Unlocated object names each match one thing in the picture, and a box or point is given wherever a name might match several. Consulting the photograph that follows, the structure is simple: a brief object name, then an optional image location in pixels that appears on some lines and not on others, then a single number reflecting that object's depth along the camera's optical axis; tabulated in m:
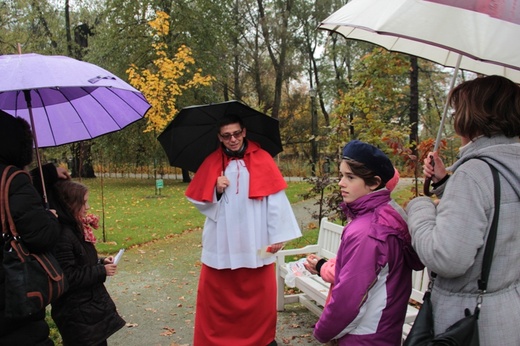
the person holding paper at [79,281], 2.68
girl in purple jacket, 1.92
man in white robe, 3.57
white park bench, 3.66
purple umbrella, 3.33
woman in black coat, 2.14
